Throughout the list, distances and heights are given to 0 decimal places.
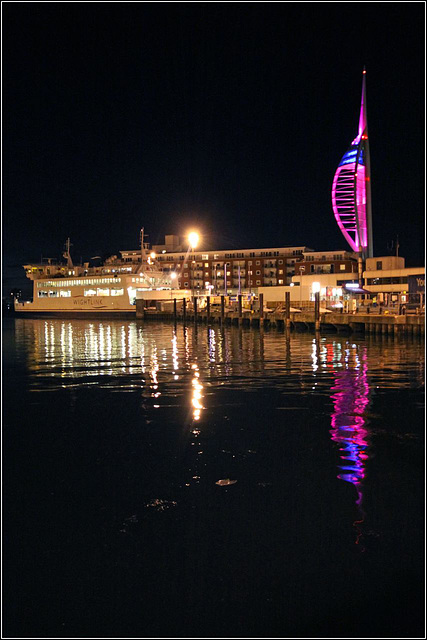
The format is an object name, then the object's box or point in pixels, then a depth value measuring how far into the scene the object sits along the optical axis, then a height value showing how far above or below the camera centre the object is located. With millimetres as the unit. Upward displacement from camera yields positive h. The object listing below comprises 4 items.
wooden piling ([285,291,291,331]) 41144 -1348
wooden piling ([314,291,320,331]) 38206 -1300
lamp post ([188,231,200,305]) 67250 +8119
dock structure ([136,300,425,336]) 33031 -1696
